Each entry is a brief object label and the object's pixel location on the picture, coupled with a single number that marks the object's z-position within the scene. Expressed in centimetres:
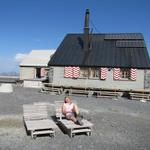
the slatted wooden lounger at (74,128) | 567
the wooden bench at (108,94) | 1333
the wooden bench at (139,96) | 1284
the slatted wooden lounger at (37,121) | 552
